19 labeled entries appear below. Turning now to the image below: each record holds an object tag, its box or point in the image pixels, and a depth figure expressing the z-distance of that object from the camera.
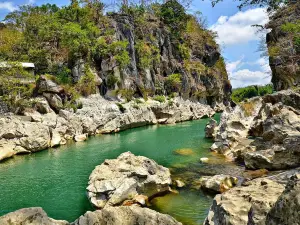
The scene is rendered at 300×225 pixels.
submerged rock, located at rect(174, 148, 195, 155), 21.82
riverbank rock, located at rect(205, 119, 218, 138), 28.36
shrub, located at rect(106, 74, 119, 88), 42.77
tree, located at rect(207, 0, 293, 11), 10.46
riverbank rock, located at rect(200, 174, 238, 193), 12.59
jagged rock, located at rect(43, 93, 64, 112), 33.81
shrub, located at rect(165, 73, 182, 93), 52.25
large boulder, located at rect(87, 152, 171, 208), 11.88
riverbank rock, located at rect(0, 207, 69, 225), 6.98
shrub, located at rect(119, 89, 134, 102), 43.09
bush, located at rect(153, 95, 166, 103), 47.47
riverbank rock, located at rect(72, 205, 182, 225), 6.73
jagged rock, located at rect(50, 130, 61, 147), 27.19
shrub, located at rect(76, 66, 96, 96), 38.88
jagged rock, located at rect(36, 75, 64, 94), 34.03
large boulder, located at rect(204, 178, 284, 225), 4.51
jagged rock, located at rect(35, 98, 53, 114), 31.91
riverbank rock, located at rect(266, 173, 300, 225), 3.12
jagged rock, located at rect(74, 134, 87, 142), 30.38
